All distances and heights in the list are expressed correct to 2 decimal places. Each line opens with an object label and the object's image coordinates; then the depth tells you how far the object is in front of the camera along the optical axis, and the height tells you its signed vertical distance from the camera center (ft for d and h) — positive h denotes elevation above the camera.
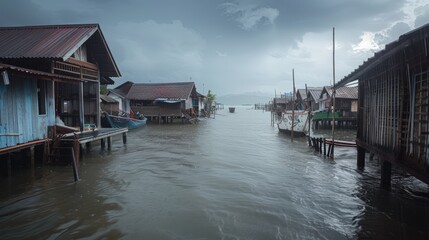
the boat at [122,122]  79.52 -3.73
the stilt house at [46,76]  30.12 +4.50
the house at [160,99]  116.47 +4.44
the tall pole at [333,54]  44.80 +8.84
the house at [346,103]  100.63 +2.07
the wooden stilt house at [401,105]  18.79 +0.30
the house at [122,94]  115.03 +6.68
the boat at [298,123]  78.95 -4.10
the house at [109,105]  93.47 +1.88
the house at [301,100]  144.25 +5.01
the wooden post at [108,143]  52.21 -6.25
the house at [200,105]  148.46 +2.74
